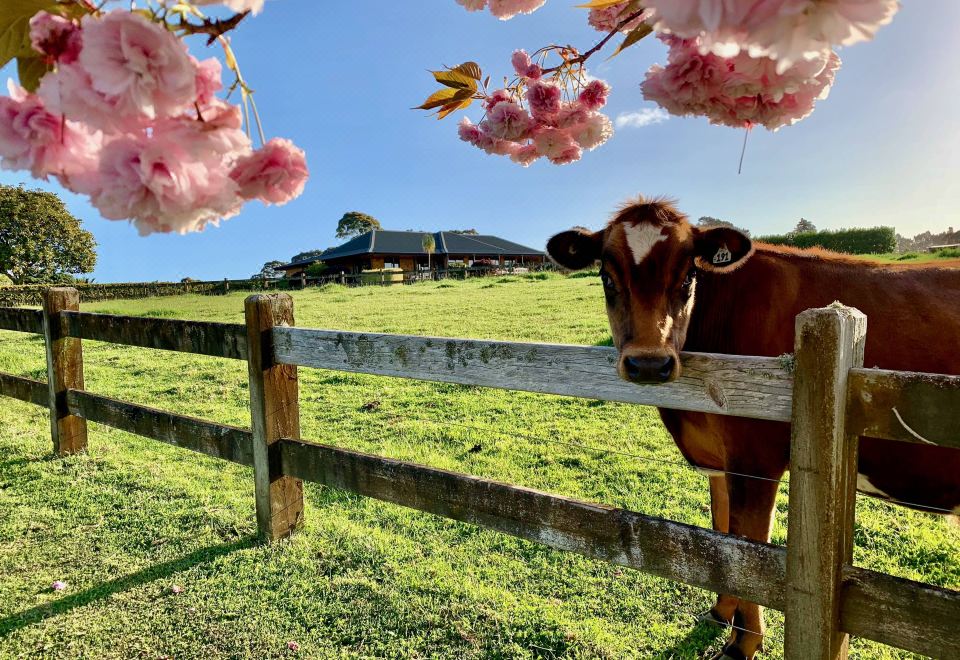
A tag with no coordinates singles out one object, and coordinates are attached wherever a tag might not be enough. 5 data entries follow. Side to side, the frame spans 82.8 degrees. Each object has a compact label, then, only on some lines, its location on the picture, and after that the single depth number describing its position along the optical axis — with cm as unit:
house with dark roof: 5119
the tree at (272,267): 6288
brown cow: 224
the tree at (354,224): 7550
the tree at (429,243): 5094
